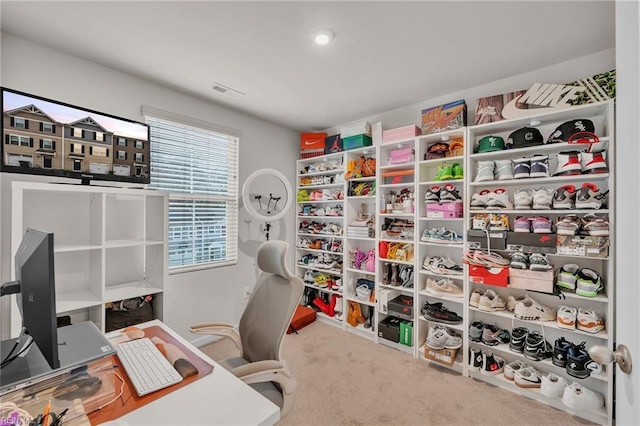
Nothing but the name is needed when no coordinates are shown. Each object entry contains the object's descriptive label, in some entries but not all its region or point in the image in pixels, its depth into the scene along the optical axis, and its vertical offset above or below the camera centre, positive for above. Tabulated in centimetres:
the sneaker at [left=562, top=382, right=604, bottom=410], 176 -124
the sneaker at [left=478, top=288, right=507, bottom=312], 222 -76
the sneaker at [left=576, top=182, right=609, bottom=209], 182 +12
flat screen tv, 156 +46
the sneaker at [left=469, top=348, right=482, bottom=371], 225 -126
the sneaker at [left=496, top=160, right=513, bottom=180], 219 +37
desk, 83 -66
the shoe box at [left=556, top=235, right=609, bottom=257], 176 -21
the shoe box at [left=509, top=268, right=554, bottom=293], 196 -50
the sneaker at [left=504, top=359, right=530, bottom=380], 211 -124
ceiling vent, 250 +119
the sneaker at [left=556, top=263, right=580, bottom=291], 193 -46
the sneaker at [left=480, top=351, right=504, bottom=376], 219 -126
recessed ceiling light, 175 +119
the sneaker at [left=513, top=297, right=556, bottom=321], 204 -76
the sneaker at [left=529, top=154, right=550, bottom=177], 204 +37
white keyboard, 99 -65
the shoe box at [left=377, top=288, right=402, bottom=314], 284 -93
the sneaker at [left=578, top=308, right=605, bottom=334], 182 -75
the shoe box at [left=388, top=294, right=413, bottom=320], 270 -98
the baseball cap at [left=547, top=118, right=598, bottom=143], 189 +61
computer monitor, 76 -25
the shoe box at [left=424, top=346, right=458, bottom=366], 238 -130
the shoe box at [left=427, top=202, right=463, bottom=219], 243 +3
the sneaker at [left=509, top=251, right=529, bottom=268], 208 -37
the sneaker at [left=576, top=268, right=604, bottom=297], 182 -48
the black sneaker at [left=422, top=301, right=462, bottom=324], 245 -96
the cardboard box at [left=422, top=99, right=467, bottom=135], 243 +92
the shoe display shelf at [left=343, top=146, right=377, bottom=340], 308 -40
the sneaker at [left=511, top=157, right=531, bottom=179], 211 +37
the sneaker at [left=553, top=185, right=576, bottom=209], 194 +12
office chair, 129 -67
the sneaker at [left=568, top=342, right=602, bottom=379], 179 -103
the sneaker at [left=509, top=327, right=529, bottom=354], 211 -102
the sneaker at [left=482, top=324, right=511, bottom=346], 223 -105
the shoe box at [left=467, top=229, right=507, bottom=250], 218 -22
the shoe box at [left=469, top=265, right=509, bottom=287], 212 -51
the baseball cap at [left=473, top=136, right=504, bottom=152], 226 +60
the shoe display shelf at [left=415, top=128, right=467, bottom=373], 244 -23
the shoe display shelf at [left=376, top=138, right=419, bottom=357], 272 -29
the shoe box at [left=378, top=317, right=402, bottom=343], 274 -122
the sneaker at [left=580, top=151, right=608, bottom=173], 181 +37
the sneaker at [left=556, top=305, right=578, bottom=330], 190 -75
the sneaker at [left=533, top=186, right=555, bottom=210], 203 +12
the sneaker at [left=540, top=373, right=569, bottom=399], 189 -123
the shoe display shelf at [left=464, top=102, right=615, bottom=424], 180 +1
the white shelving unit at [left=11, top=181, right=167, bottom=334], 172 -22
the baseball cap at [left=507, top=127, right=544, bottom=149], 211 +62
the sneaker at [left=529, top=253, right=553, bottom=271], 199 -37
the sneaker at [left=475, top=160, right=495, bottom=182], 226 +37
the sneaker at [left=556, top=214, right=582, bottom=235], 189 -8
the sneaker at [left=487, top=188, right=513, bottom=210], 222 +12
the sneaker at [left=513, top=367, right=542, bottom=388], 201 -126
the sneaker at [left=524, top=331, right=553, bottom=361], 202 -105
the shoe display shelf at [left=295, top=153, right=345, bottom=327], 341 -27
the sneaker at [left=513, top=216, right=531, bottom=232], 213 -8
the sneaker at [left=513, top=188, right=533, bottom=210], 212 +12
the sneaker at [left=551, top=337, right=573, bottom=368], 192 -102
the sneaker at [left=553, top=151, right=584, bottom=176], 190 +37
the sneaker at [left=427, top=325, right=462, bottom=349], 242 -117
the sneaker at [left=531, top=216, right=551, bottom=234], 203 -8
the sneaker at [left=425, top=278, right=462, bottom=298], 246 -71
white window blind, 260 +29
